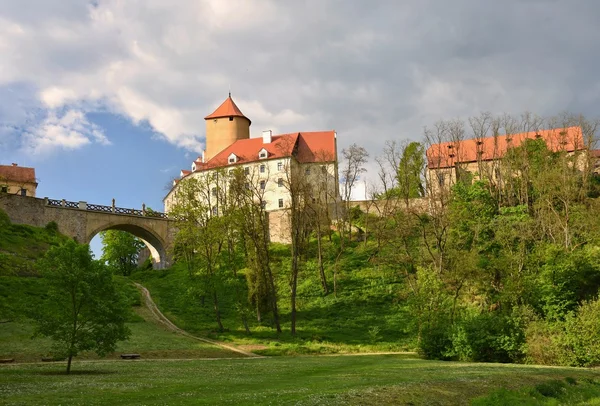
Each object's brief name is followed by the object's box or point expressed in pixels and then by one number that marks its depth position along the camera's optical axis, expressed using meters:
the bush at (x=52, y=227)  61.56
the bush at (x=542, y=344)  32.09
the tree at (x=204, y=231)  48.41
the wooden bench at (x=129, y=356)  33.23
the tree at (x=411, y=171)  72.94
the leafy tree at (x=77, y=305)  25.03
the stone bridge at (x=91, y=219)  60.84
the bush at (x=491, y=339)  34.19
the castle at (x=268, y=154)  80.44
